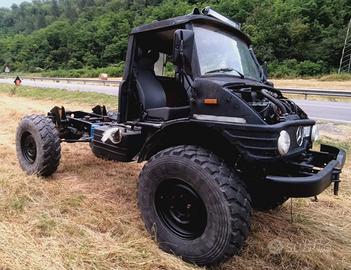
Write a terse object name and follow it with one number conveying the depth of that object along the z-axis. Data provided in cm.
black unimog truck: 301
